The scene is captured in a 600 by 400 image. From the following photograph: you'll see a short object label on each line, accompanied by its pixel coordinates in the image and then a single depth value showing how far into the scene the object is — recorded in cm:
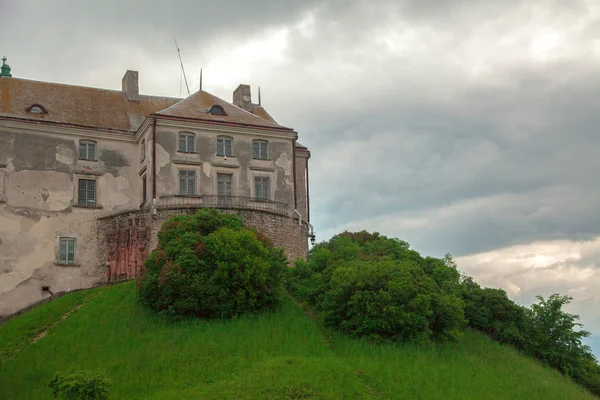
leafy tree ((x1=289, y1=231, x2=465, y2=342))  3803
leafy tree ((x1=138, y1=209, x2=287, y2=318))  3919
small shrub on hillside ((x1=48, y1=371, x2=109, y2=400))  2803
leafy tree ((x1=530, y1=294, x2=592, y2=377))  4441
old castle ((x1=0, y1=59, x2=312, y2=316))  4738
